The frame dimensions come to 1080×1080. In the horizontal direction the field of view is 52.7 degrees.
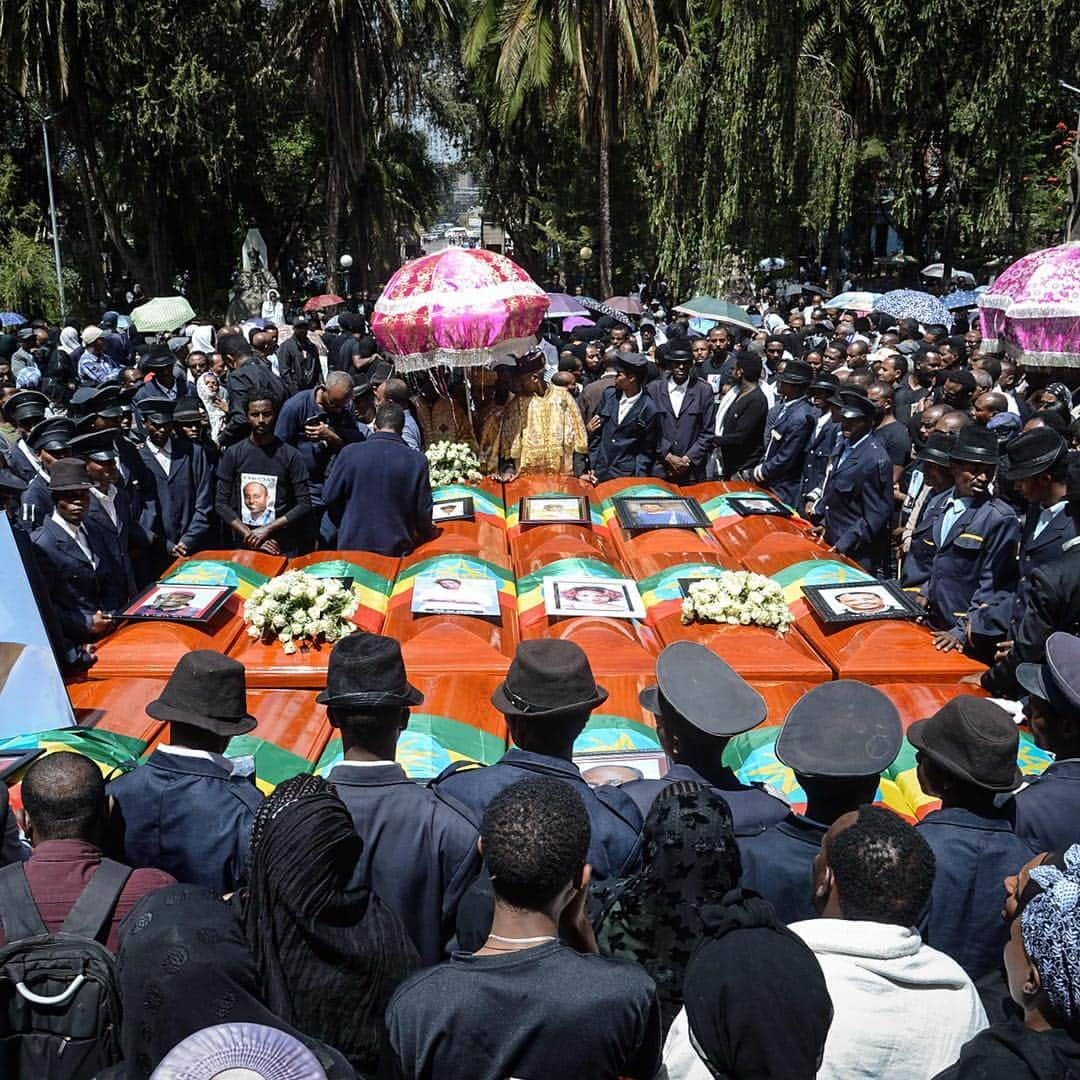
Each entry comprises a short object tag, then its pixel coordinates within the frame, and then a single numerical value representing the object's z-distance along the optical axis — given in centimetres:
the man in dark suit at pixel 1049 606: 415
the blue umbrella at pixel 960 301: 2008
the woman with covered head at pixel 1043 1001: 192
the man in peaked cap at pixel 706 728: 308
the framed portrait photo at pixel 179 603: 537
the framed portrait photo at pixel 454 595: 552
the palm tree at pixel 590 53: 1633
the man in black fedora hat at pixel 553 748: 309
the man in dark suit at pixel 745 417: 845
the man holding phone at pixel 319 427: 721
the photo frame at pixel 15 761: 376
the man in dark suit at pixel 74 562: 497
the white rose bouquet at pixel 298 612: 525
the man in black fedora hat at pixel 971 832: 296
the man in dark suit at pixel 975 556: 518
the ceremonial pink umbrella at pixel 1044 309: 822
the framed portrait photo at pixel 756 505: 714
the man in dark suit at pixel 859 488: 648
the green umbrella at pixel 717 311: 1341
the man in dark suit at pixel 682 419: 862
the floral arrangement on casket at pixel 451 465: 789
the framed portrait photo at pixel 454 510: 698
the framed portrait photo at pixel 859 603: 540
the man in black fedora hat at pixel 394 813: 294
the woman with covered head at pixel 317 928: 226
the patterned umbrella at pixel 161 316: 1612
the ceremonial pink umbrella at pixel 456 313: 782
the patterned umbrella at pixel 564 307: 1641
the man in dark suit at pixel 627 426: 853
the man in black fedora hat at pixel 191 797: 312
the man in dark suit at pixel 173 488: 665
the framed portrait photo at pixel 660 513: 684
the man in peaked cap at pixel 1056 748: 314
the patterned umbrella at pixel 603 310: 1414
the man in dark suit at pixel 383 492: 641
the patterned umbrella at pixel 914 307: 1471
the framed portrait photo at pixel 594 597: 550
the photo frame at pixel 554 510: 696
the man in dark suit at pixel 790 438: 791
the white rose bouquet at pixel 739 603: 539
